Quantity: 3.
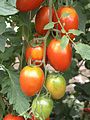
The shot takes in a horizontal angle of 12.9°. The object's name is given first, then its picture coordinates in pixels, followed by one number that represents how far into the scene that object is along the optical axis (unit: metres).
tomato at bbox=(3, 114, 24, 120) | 1.24
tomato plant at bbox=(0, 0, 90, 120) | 1.10
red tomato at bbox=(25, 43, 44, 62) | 1.15
